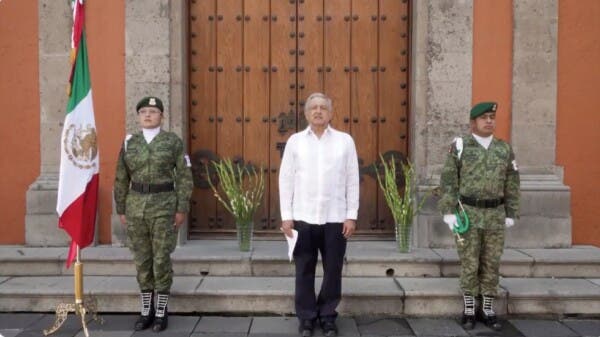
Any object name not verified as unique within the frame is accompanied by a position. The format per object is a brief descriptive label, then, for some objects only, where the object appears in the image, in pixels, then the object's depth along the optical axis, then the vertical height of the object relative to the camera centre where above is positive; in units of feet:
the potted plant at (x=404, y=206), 17.58 -1.69
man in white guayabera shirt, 13.52 -1.23
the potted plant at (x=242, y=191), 17.79 -1.34
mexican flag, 14.07 -0.13
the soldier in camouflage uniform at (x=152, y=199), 14.14 -1.23
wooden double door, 20.13 +2.99
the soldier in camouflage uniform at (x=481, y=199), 14.24 -1.18
